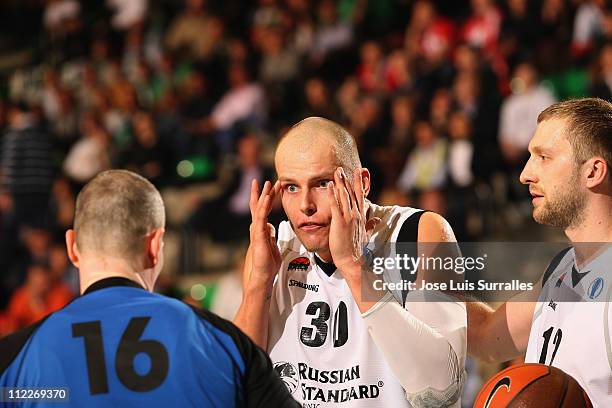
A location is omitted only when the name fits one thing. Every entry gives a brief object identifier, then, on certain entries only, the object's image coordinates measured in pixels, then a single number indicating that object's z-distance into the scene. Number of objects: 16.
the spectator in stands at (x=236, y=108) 23.02
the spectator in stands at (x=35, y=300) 19.25
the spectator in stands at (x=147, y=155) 22.26
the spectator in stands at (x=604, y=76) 16.96
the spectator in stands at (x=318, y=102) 22.03
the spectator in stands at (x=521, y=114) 17.87
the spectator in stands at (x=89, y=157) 23.73
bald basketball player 7.35
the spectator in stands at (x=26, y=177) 22.45
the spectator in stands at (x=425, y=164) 18.48
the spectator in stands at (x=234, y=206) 20.36
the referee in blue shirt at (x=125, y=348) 6.31
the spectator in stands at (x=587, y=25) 19.61
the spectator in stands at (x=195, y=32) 26.37
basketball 6.71
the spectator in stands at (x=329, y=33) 24.77
